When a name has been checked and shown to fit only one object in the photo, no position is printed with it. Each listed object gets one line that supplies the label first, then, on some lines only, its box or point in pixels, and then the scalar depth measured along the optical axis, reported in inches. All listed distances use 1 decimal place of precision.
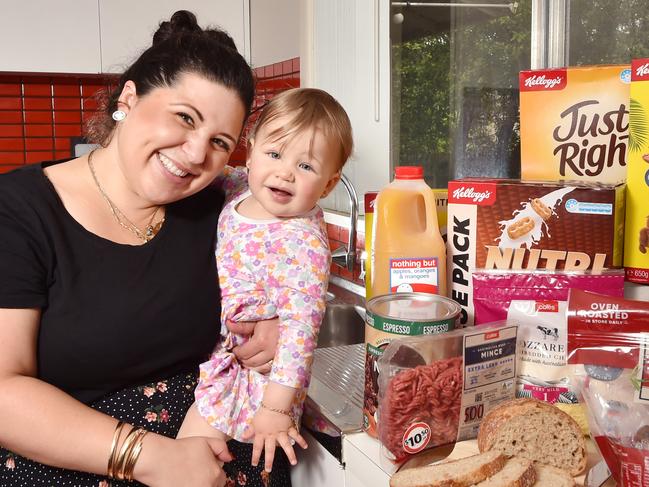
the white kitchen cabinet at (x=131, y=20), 113.7
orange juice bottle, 43.3
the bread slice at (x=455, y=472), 31.7
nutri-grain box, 39.9
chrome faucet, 69.9
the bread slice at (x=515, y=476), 31.0
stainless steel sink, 75.4
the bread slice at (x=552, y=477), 31.6
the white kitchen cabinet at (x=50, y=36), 109.9
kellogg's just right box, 43.5
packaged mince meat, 35.4
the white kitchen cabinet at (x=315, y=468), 42.6
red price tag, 35.4
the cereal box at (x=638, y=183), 40.5
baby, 42.5
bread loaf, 34.3
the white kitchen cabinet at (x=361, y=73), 81.6
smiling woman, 37.0
